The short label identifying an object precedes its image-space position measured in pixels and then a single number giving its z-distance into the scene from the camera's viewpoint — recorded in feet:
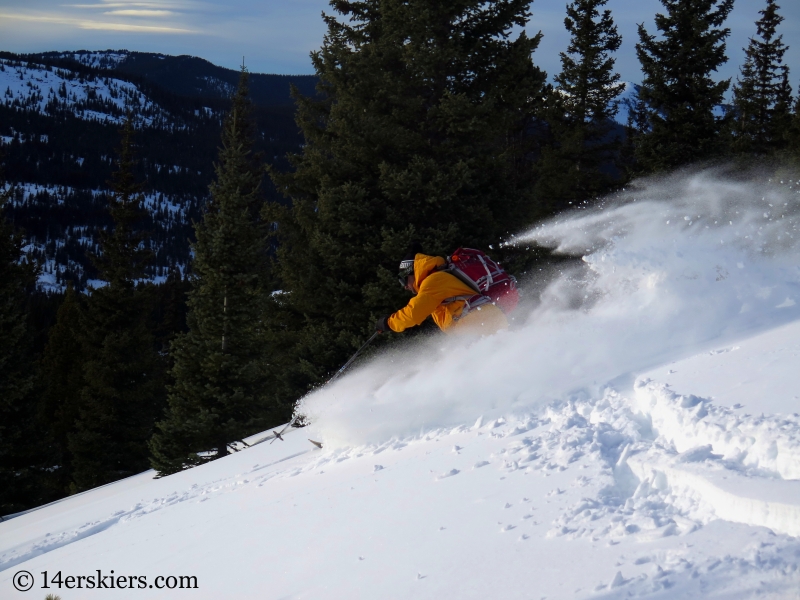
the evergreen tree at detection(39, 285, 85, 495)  109.81
